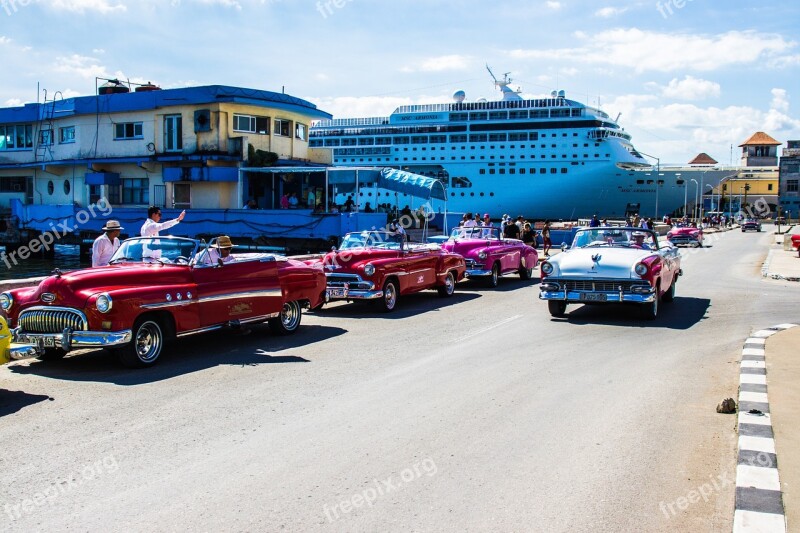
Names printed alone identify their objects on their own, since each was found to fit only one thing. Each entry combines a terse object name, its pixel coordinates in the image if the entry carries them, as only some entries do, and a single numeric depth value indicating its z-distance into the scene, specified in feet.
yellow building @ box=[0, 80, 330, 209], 97.96
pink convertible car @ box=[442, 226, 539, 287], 57.82
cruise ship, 234.17
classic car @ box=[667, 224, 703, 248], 134.31
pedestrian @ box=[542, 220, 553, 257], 91.35
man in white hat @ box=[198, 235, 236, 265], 31.36
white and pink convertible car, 38.17
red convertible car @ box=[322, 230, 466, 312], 43.27
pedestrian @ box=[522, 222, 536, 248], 84.43
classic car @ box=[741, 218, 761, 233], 228.02
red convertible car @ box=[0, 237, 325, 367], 26.48
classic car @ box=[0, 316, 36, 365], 23.50
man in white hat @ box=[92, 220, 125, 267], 34.83
